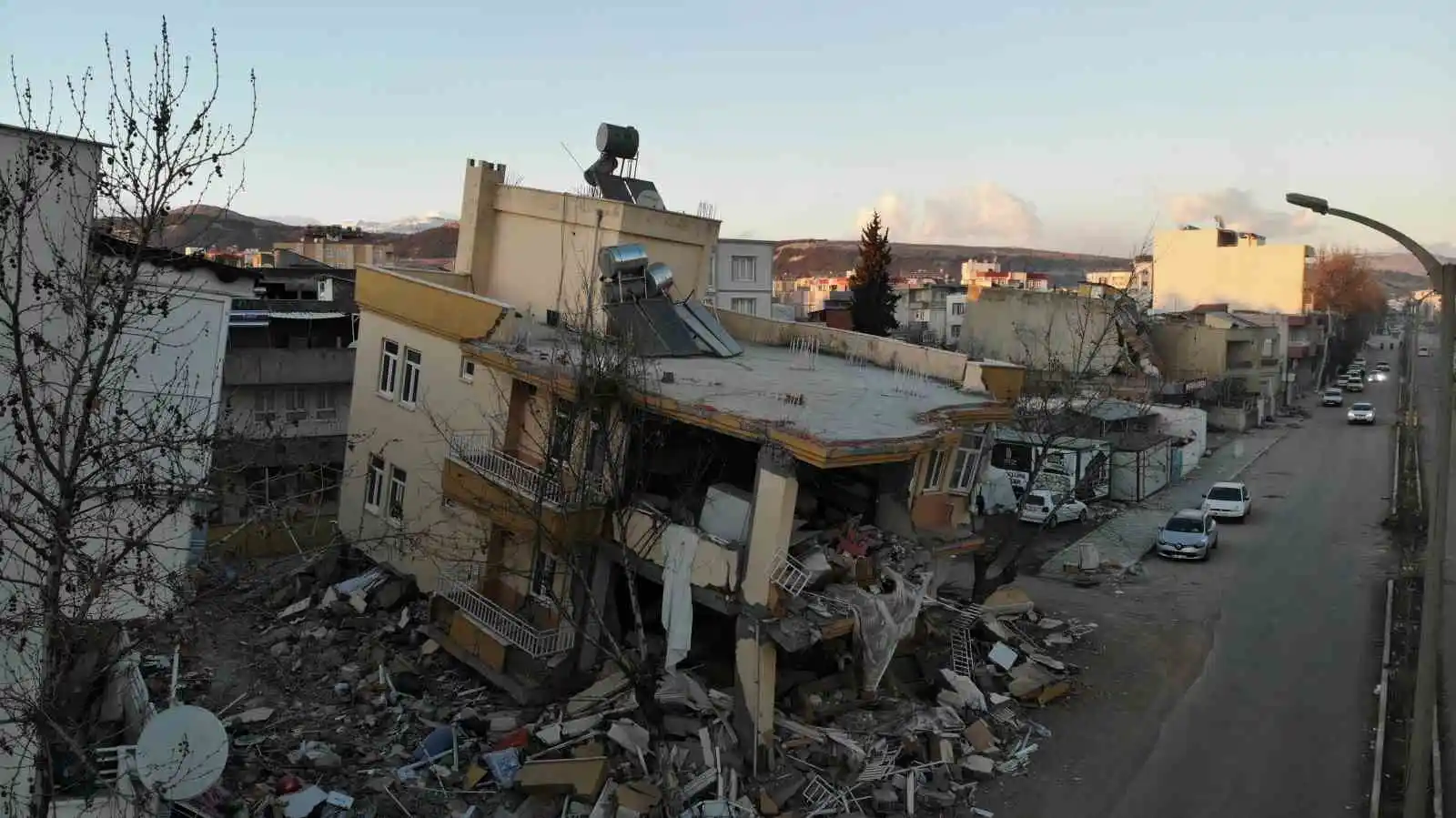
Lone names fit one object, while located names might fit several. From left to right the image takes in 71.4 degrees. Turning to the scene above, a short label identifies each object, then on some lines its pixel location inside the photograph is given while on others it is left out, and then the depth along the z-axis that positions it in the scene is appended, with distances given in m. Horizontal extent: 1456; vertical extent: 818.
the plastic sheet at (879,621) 13.06
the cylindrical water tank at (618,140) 23.22
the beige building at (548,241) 20.86
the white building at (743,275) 51.62
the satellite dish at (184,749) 9.70
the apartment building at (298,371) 29.45
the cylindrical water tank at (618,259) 18.91
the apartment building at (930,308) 79.56
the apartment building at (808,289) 104.30
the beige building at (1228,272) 78.38
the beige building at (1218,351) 53.75
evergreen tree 55.16
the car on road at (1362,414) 51.03
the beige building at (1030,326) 46.78
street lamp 9.16
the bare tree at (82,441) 6.50
